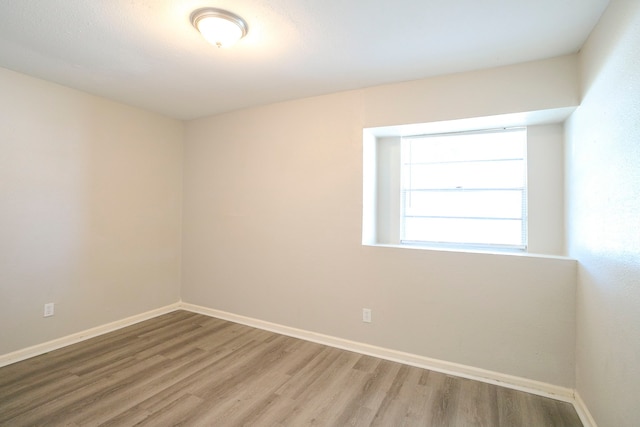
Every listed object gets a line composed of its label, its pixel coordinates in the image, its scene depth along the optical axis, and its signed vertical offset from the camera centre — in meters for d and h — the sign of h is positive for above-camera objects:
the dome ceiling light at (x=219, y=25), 1.79 +1.16
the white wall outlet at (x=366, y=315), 2.89 -0.94
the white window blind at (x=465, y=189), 2.72 +0.26
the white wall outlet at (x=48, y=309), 2.84 -0.89
